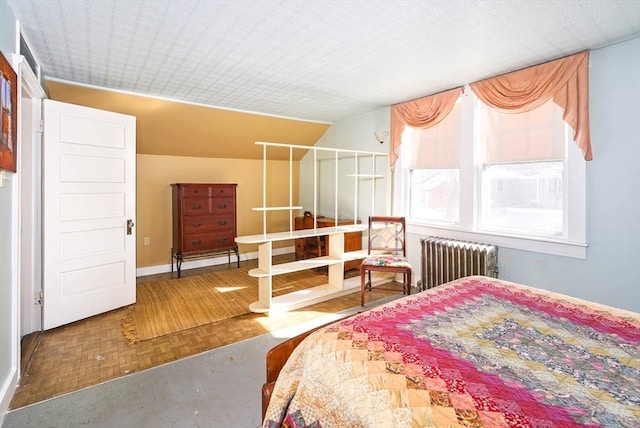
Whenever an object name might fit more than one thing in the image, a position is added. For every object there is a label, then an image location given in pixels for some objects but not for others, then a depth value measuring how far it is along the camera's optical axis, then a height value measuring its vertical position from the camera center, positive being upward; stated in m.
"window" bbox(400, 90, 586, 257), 2.84 +0.33
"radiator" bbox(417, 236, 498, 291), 3.23 -0.53
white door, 2.94 -0.03
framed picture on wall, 1.73 +0.53
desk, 4.70 -0.50
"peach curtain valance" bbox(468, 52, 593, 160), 2.63 +1.05
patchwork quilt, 0.90 -0.54
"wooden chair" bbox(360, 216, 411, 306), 3.49 -0.49
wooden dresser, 4.72 -0.15
